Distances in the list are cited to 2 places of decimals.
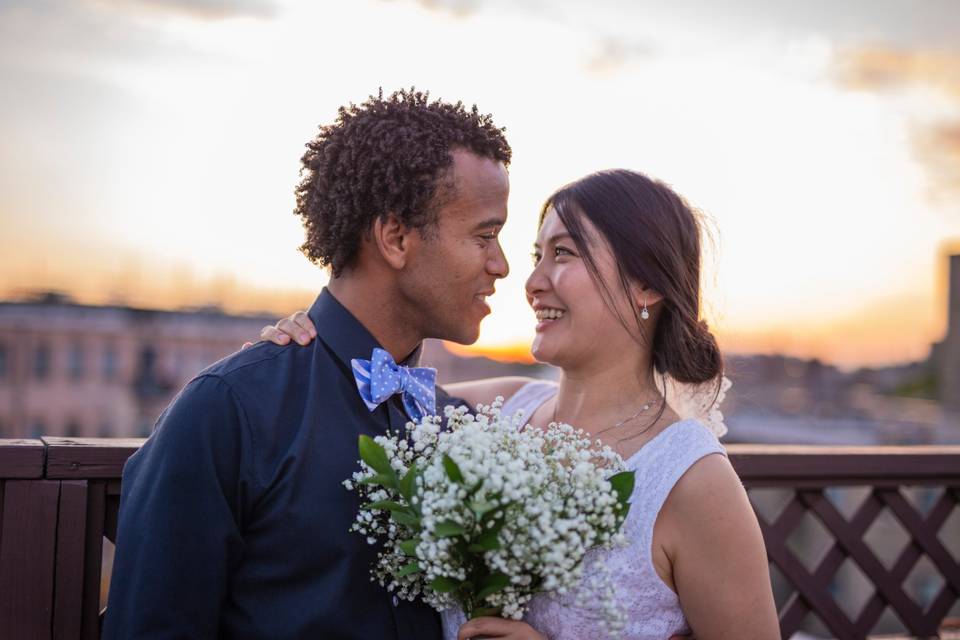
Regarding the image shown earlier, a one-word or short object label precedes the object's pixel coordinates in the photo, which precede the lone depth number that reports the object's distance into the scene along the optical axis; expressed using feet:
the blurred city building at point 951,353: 236.43
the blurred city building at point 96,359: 246.27
